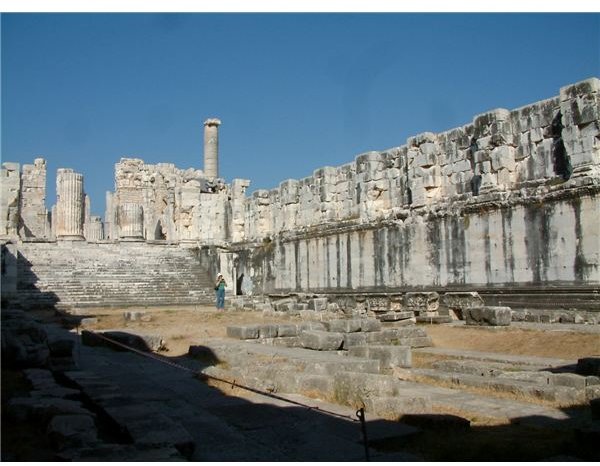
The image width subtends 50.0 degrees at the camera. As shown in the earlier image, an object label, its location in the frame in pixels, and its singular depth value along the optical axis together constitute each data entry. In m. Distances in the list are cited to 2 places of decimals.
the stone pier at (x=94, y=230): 50.59
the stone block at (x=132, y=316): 18.27
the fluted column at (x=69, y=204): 31.67
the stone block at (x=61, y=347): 9.57
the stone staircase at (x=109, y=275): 24.53
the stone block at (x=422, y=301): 17.05
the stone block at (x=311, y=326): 14.29
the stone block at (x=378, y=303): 18.83
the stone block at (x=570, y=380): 7.92
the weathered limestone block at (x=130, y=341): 12.53
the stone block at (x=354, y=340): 12.27
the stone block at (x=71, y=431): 4.64
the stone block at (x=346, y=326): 13.93
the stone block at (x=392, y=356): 10.33
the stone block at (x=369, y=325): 14.02
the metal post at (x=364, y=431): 4.60
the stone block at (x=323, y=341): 12.22
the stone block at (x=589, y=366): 8.61
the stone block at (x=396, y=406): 6.32
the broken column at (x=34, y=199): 41.16
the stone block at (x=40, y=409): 5.49
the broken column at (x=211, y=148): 41.06
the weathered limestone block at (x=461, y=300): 15.83
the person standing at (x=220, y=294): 23.08
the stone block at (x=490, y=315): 13.52
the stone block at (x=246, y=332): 13.62
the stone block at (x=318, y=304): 20.42
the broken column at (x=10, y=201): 30.64
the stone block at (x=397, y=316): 16.73
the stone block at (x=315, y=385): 7.51
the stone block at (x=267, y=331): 13.76
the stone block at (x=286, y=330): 13.96
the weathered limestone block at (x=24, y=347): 8.61
